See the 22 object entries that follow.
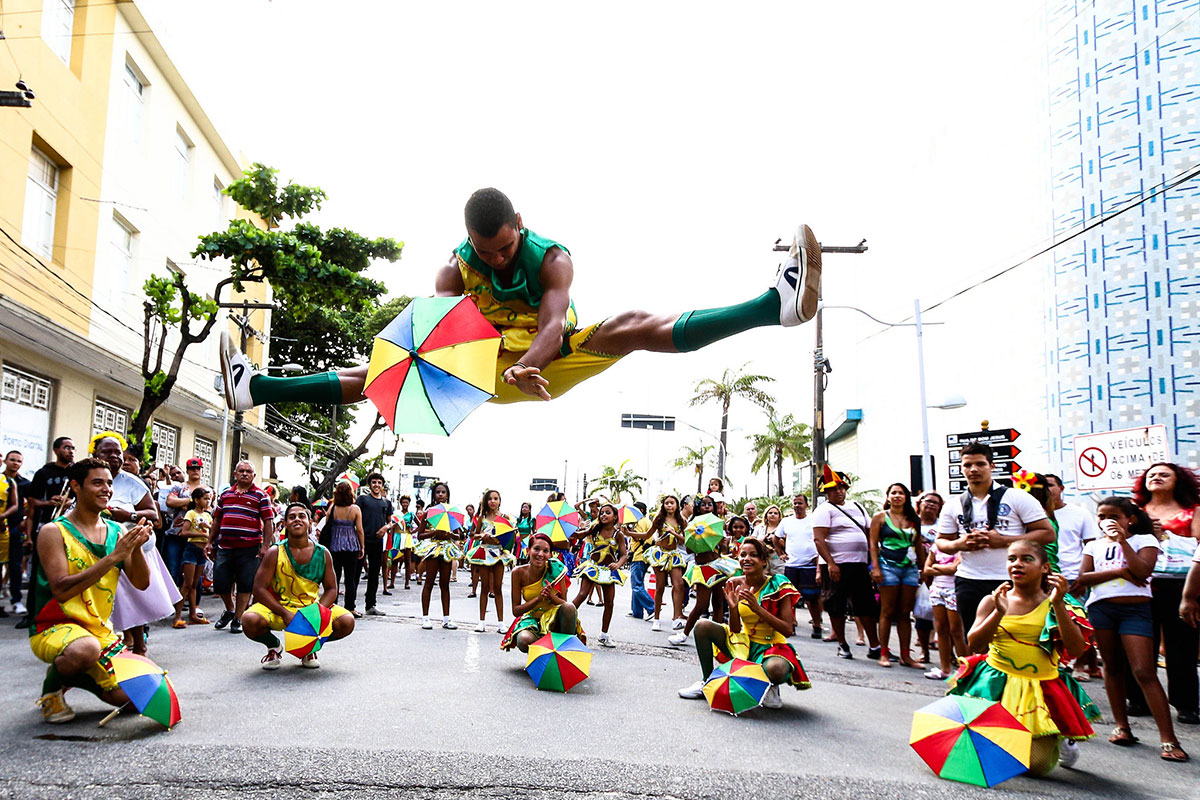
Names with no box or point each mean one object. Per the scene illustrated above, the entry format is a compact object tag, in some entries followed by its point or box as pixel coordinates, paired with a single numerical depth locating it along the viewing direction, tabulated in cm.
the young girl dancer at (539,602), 804
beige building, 1463
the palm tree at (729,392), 3959
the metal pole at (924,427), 1819
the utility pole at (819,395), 2217
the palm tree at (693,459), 4644
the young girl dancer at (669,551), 1202
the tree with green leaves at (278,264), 1289
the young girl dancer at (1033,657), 504
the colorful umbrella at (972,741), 483
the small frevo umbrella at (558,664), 709
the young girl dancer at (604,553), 1179
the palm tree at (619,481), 5469
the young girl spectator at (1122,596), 591
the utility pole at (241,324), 1393
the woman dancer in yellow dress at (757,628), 660
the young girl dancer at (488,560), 1079
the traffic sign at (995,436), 1473
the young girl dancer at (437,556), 1111
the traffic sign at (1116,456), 1156
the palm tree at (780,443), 3888
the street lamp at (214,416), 2112
